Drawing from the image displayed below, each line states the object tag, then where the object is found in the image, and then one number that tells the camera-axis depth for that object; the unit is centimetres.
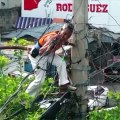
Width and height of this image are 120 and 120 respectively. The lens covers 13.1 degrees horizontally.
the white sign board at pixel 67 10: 3048
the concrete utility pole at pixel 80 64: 906
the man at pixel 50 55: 866
